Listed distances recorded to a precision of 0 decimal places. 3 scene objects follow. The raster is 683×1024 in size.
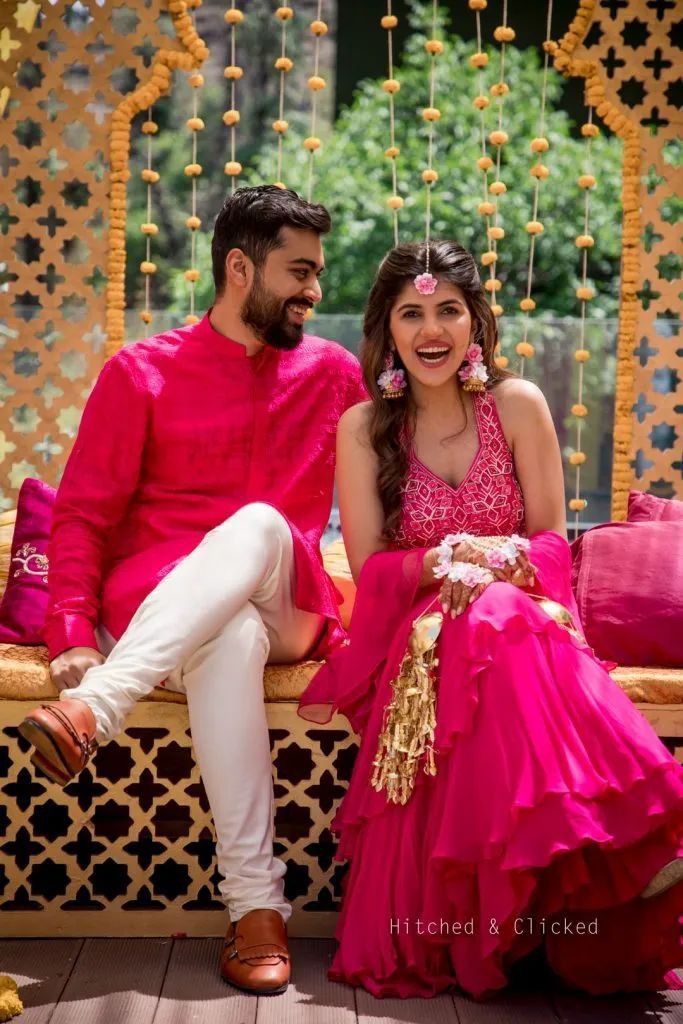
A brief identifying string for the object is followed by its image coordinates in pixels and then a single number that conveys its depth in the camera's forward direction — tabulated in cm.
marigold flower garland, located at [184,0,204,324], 362
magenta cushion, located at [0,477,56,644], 301
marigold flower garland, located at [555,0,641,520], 368
